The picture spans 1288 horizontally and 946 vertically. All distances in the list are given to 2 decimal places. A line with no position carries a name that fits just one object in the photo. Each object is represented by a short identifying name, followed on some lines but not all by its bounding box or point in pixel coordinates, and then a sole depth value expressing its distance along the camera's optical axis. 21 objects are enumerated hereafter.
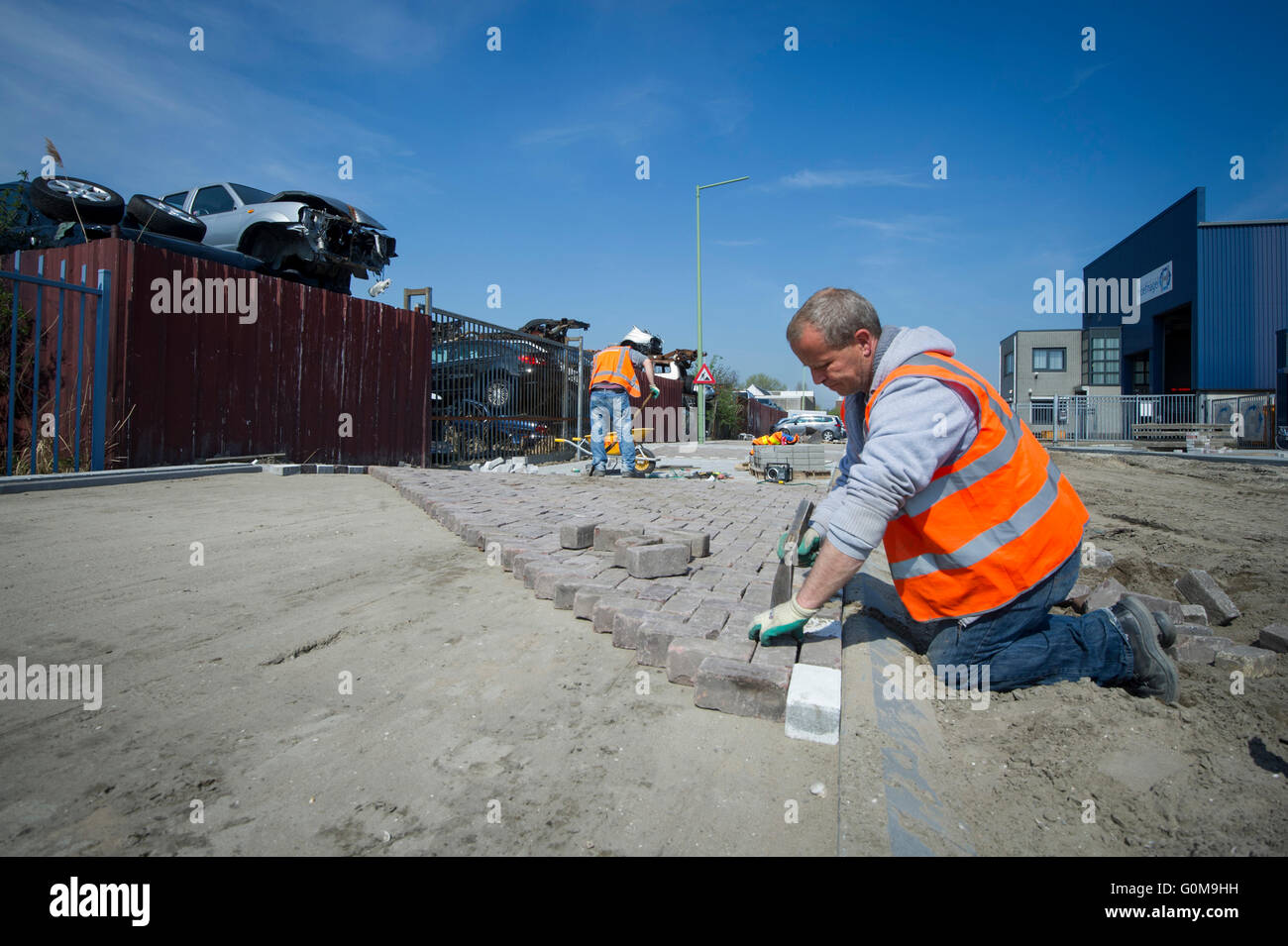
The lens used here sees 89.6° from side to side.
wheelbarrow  9.30
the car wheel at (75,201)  7.86
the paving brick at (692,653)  2.40
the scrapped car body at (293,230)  9.47
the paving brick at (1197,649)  2.54
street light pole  19.92
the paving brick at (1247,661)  2.42
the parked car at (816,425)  26.58
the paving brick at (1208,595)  3.18
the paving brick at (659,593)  3.05
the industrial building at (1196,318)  21.16
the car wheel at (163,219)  8.52
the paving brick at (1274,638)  2.61
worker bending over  8.84
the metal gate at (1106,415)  21.00
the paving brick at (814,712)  2.07
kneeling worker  2.18
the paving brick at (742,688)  2.19
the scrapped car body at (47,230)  8.20
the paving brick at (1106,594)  2.98
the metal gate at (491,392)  10.48
